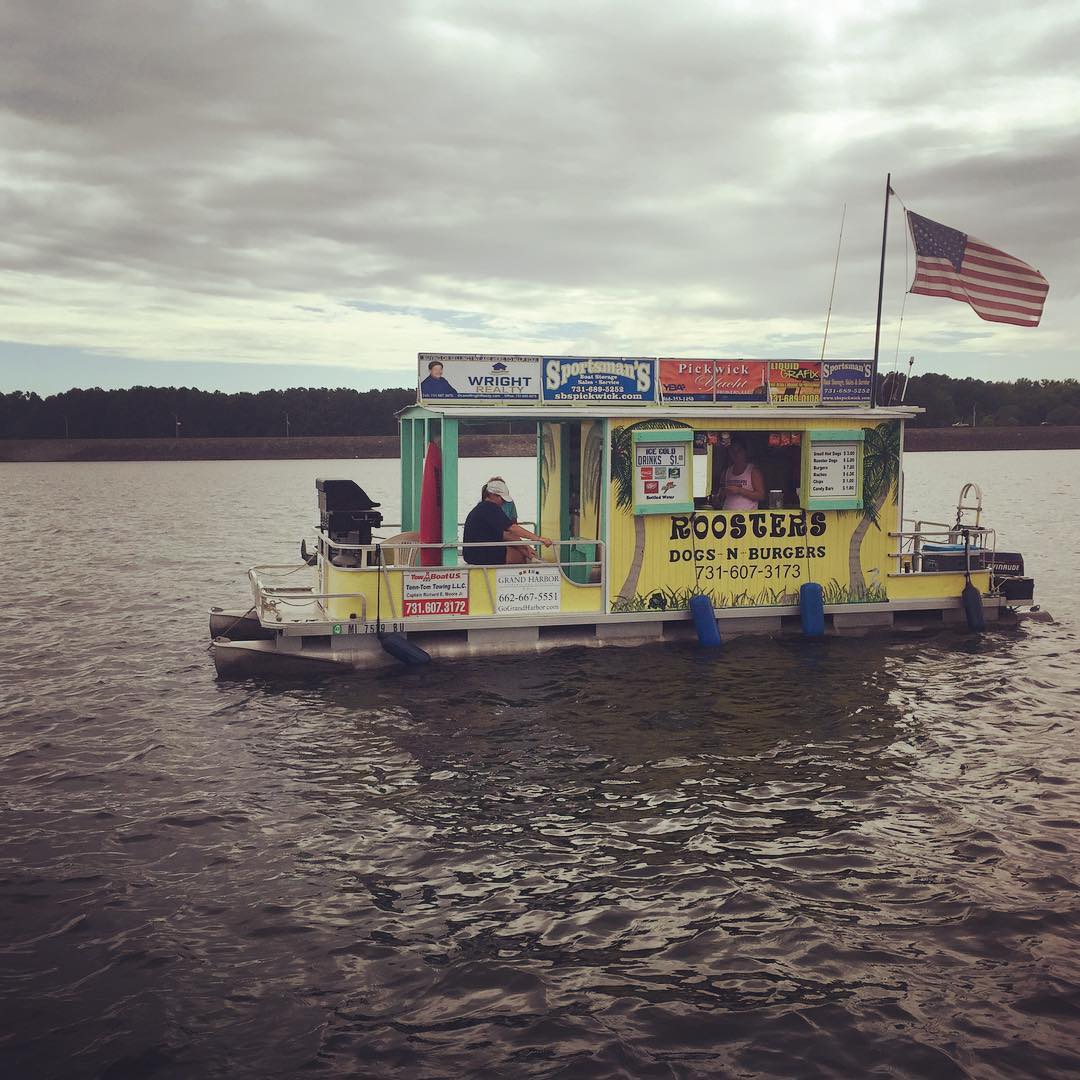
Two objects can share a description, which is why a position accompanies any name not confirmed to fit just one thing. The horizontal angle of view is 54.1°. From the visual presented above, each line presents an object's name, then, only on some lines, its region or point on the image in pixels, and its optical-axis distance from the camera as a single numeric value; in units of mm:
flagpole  16234
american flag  15906
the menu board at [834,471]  15492
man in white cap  14398
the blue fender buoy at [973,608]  16359
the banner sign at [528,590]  14461
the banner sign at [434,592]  14086
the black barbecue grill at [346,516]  14383
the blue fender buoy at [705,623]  14914
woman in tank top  15414
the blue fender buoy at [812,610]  15391
